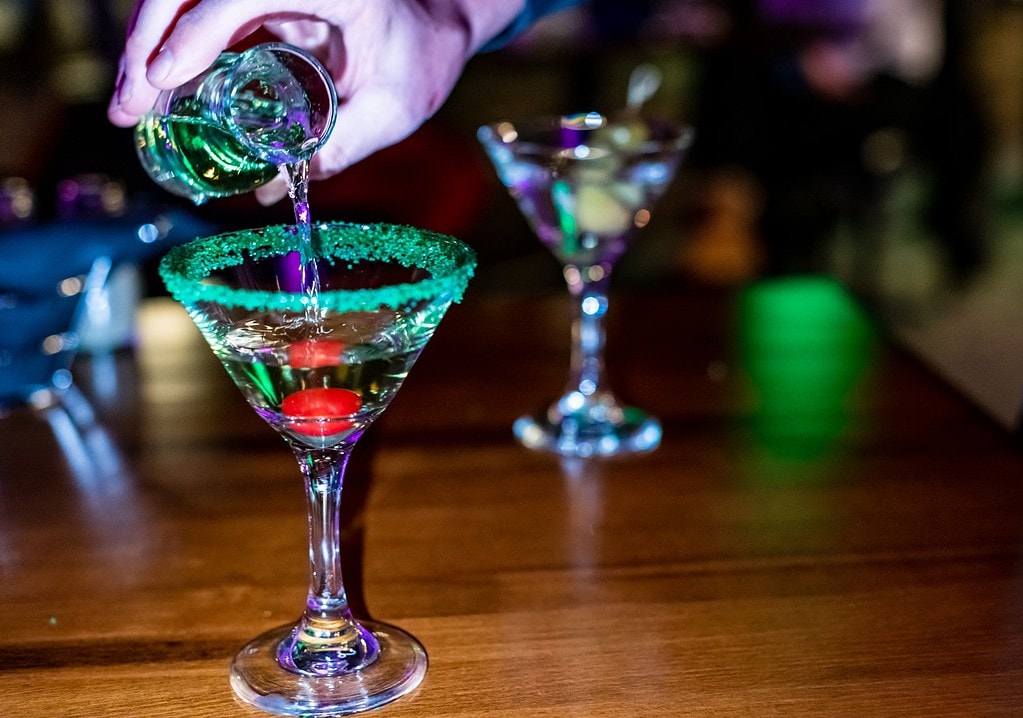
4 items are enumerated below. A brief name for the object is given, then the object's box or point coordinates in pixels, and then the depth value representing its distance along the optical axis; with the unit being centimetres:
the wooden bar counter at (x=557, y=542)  75
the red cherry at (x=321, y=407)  72
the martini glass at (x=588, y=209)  115
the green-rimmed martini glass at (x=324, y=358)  69
